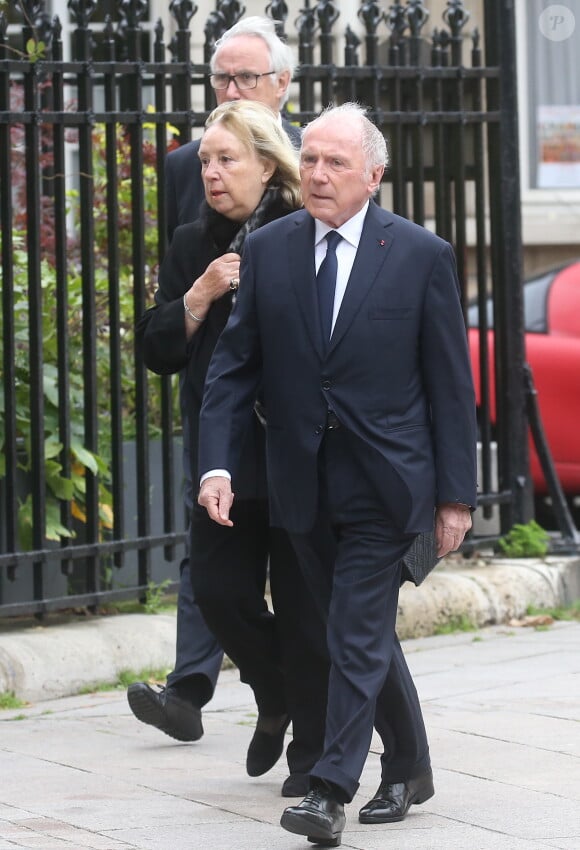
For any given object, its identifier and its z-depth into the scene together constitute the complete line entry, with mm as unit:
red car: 18922
